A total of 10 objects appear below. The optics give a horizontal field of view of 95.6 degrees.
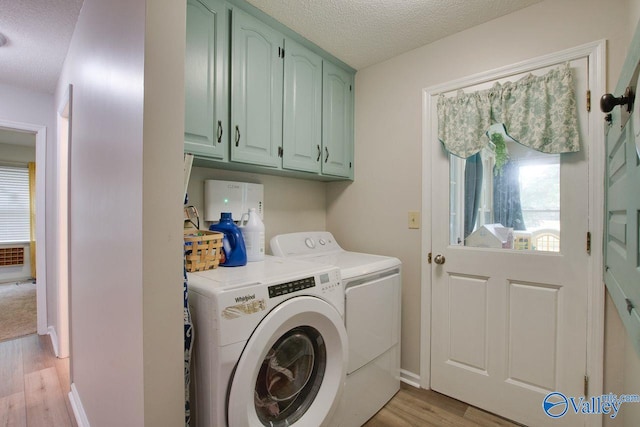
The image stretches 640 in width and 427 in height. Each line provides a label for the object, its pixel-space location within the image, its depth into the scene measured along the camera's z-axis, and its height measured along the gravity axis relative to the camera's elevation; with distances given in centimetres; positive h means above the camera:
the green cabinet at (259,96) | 144 +68
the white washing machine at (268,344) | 97 -51
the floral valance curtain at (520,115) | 147 +55
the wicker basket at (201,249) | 126 -18
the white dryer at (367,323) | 152 -64
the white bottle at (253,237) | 158 -15
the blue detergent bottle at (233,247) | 145 -18
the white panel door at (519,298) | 149 -50
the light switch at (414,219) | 200 -5
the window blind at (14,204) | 487 +10
